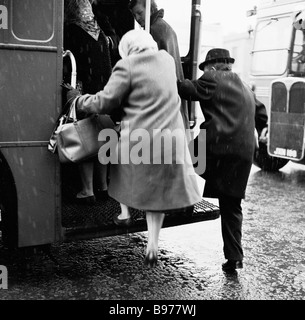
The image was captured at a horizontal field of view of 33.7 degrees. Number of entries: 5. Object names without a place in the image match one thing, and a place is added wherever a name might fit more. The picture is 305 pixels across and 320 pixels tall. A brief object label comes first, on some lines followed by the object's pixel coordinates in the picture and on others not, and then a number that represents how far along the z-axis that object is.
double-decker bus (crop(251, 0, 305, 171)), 8.45
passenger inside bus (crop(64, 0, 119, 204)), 4.33
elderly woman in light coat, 3.49
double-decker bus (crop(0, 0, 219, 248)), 3.43
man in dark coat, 4.03
